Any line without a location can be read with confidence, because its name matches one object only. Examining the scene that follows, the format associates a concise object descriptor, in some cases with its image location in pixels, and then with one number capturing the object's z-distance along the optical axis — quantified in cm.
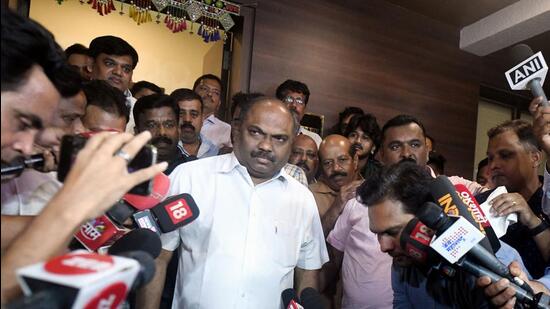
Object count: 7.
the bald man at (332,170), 274
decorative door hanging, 370
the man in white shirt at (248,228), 168
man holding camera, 68
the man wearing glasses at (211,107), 339
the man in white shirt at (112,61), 265
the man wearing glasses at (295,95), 348
